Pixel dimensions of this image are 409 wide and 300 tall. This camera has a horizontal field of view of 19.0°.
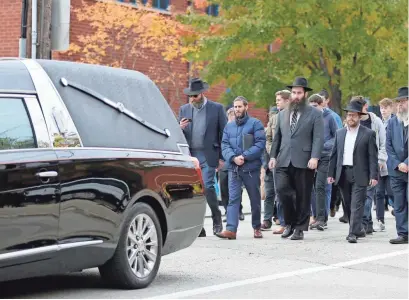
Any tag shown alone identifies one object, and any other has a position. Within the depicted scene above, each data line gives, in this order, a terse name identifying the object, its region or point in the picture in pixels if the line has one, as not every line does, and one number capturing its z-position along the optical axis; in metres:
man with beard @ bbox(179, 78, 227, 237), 15.75
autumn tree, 29.98
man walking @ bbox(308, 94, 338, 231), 17.67
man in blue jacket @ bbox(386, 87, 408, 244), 15.33
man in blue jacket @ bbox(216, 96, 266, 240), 15.56
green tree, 30.14
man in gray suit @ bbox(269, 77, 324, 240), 15.39
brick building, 30.73
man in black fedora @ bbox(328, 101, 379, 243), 15.54
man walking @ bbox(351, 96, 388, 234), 16.78
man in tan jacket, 17.25
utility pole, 16.09
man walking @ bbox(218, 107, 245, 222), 19.47
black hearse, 8.63
